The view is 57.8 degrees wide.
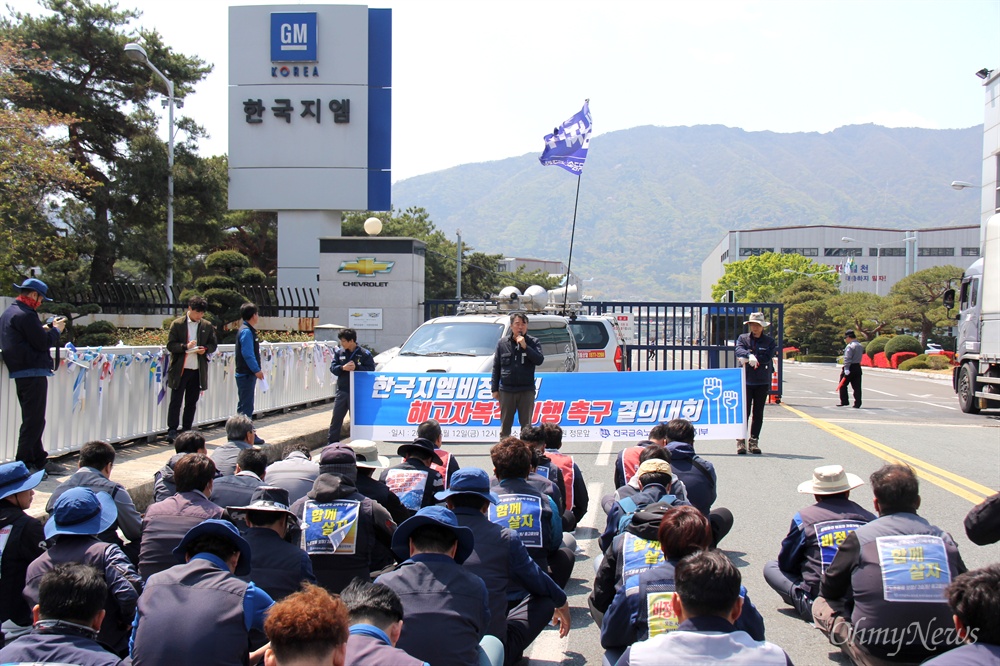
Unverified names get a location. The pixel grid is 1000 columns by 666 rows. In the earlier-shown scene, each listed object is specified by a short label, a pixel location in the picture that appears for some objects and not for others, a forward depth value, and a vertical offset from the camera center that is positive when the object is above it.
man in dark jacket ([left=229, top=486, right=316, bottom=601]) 4.73 -1.29
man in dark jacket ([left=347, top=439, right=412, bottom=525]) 6.32 -1.27
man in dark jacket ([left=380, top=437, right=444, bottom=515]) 6.65 -1.24
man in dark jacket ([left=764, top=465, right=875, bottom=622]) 5.68 -1.36
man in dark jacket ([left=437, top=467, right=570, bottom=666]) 4.84 -1.43
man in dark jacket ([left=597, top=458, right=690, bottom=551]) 5.61 -1.14
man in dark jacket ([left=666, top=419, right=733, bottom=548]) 7.09 -1.28
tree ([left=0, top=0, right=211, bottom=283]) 28.97 +7.29
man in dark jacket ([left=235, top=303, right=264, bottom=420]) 12.36 -0.70
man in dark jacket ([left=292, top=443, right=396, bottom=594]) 5.45 -1.34
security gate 21.45 -0.42
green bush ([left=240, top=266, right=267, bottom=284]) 28.08 +1.03
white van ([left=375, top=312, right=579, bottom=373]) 14.23 -0.57
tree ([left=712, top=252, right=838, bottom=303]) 95.94 +4.41
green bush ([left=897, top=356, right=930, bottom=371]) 49.12 -2.60
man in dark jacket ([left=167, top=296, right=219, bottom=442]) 11.82 -0.68
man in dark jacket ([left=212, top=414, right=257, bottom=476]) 7.31 -1.13
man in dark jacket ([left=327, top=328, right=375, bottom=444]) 13.05 -0.81
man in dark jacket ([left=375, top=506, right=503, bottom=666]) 3.96 -1.26
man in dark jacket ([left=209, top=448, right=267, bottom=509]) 5.99 -1.18
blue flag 21.59 +4.15
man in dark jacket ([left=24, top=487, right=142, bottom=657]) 4.45 -1.24
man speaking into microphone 12.13 -0.82
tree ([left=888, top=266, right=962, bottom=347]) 63.19 +1.02
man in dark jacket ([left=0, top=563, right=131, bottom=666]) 3.33 -1.24
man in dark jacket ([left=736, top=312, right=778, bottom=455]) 13.39 -0.77
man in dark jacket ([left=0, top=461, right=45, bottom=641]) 4.80 -1.27
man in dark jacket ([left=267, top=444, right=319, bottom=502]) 6.57 -1.22
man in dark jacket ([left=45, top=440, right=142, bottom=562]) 5.83 -1.15
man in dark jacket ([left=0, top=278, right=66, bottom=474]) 8.70 -0.50
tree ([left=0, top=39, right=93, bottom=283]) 22.64 +3.45
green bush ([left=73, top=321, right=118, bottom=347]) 25.95 -0.80
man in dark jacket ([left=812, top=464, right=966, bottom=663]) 4.70 -1.37
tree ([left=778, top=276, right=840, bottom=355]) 71.62 -0.77
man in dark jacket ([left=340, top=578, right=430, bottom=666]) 3.25 -1.19
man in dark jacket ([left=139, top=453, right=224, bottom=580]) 5.14 -1.19
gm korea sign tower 31.56 +7.03
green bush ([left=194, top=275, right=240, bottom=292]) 26.67 +0.78
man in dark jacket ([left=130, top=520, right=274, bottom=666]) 3.62 -1.26
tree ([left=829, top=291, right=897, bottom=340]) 66.81 +0.04
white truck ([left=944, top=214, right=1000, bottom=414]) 20.34 -0.31
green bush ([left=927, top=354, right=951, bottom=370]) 48.09 -2.41
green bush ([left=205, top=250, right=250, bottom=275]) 27.53 +1.46
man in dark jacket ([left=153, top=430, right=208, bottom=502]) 6.21 -1.09
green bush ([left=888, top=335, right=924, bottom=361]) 54.44 -1.73
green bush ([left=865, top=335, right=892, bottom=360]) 60.06 -1.96
